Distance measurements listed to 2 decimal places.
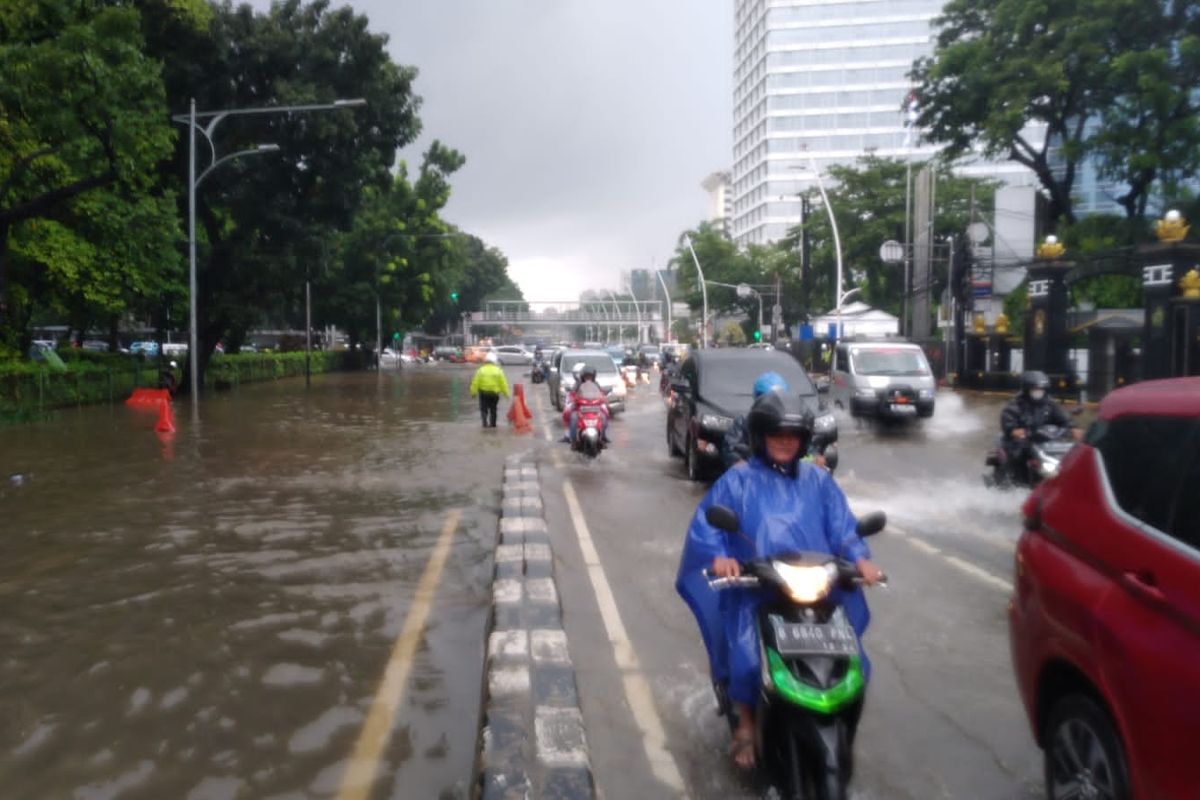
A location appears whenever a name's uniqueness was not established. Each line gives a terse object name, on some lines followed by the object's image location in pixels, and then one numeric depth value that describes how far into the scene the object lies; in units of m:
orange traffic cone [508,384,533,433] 21.58
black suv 13.87
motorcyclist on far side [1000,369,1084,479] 11.20
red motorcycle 16.03
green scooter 3.70
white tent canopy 47.28
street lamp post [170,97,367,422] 26.27
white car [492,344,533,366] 73.38
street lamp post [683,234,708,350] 67.43
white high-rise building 110.38
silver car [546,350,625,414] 25.80
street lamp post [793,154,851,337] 42.22
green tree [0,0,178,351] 20.89
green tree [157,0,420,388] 31.72
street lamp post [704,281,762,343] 63.12
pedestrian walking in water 20.86
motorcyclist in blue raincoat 4.14
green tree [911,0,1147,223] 33.88
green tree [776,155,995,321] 53.81
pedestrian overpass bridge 118.50
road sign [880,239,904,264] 44.88
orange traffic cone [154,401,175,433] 20.91
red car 2.89
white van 22.30
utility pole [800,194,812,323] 45.94
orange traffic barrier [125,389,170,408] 28.20
